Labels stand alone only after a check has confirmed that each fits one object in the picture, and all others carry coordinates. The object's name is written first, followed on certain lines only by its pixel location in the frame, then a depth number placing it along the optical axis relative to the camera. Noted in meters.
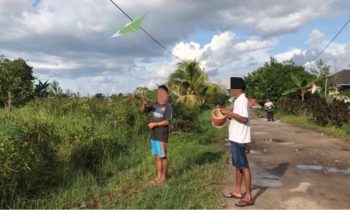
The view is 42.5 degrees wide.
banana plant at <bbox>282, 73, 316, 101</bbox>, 35.73
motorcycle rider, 27.73
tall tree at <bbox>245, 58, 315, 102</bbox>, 40.49
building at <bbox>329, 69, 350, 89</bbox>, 46.49
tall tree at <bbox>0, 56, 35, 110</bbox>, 12.68
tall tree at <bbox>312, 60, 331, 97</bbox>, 35.31
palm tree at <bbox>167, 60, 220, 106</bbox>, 37.06
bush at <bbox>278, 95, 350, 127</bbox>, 18.55
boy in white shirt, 6.52
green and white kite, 8.61
